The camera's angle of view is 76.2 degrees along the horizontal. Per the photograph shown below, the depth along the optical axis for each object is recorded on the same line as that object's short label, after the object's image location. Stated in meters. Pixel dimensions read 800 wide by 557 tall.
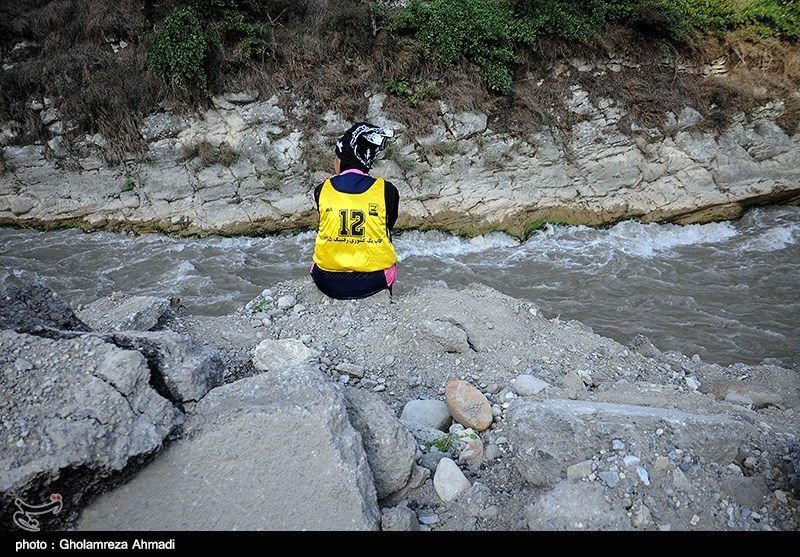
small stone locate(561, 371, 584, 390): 3.73
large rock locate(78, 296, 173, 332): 3.83
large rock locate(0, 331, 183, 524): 2.03
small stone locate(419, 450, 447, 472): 2.70
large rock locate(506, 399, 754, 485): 2.61
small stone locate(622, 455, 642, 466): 2.48
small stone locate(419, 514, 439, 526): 2.40
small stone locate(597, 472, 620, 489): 2.38
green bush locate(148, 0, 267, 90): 8.84
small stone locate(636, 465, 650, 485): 2.40
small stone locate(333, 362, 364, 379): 3.61
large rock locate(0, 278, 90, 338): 2.67
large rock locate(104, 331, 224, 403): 2.55
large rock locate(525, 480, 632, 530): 2.20
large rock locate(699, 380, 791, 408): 3.88
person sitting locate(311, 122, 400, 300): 4.19
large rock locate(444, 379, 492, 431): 3.01
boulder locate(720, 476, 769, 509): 2.38
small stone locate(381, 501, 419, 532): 2.24
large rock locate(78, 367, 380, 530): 2.15
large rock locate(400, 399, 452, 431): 3.12
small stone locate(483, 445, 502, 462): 2.80
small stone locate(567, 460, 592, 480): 2.49
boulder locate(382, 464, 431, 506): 2.50
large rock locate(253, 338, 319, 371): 3.50
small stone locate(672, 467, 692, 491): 2.39
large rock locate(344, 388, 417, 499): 2.49
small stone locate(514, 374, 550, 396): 3.47
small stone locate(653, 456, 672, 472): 2.46
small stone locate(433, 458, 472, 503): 2.53
